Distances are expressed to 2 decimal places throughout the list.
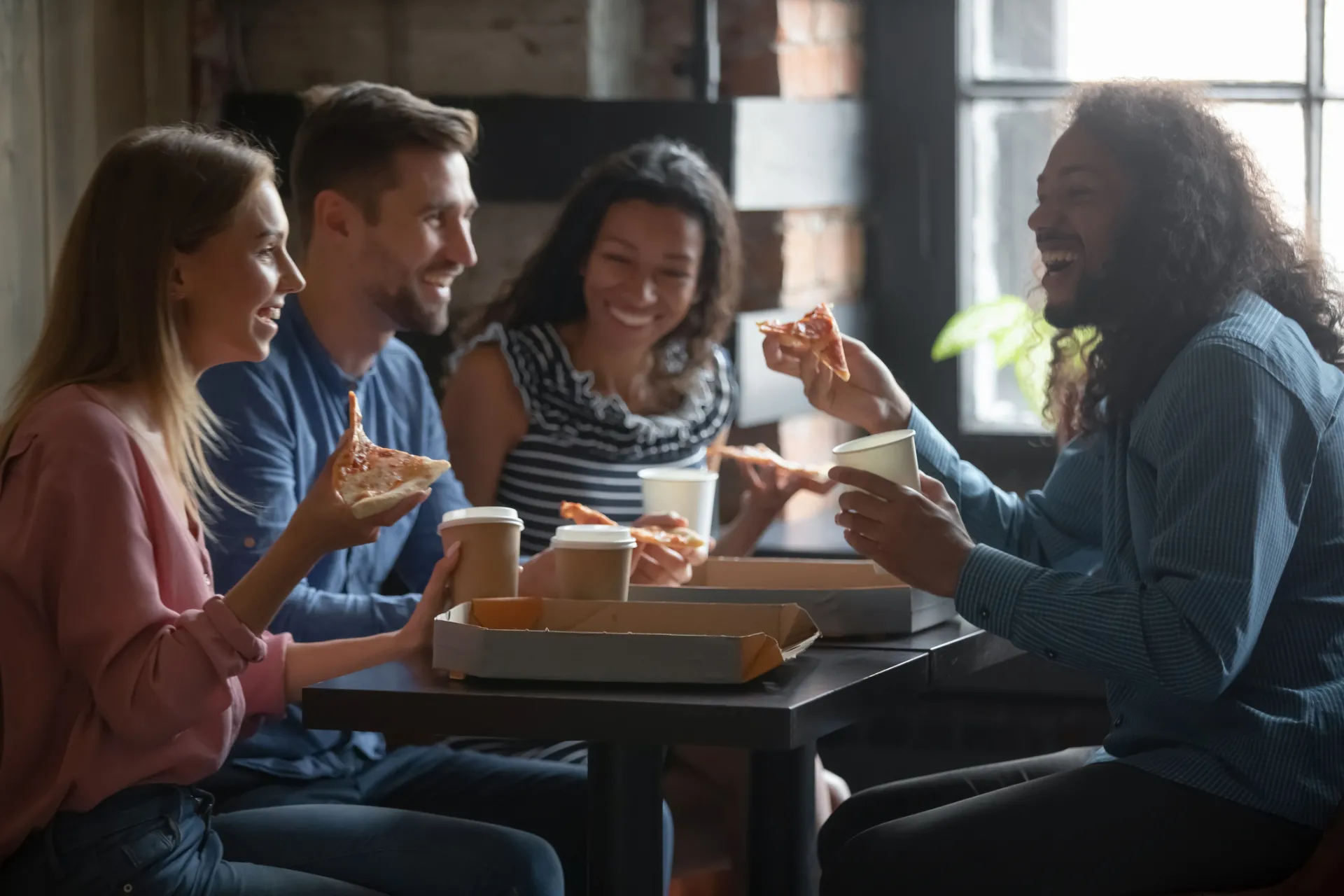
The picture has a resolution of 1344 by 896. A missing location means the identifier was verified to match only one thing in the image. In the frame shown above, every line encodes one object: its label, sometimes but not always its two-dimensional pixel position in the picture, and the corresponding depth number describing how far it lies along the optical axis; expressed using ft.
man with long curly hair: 10.93
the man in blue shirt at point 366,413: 12.15
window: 15.54
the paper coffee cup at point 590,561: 11.51
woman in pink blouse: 10.91
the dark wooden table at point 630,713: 10.63
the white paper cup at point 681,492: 12.84
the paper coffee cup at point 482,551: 11.58
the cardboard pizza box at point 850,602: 11.68
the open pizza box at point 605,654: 10.83
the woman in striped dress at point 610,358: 13.73
